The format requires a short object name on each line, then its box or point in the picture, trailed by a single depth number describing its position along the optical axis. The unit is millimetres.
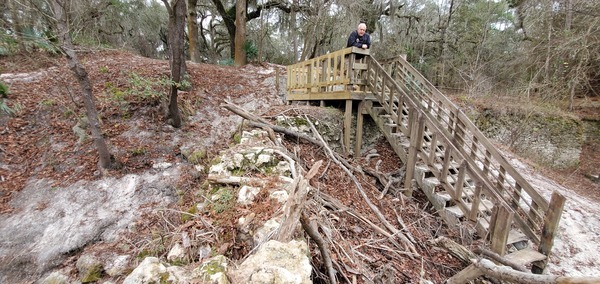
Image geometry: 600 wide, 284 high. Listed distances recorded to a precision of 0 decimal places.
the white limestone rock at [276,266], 1504
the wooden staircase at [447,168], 3459
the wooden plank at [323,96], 5700
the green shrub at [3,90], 5567
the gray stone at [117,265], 2781
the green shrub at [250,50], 14023
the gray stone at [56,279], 2771
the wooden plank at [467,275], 2539
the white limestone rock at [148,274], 1811
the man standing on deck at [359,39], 5802
